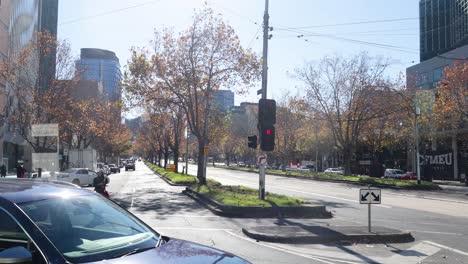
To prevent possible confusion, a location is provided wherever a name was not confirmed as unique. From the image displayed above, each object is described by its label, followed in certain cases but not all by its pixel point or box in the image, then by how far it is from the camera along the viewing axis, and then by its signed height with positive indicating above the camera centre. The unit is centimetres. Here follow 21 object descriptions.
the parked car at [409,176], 5316 -144
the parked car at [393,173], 5559 -128
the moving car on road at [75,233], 350 -62
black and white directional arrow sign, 1205 -84
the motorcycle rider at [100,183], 1572 -80
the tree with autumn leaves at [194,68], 3097 +601
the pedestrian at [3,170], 4138 -113
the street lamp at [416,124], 3834 +317
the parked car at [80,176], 3538 -133
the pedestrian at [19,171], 3274 -94
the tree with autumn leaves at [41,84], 3550 +557
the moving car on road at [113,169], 7081 -152
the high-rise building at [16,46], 3688 +1250
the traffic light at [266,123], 1891 +150
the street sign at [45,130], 2784 +164
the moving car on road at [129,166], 8212 -121
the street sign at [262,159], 1891 +5
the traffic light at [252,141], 2020 +81
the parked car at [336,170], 6625 -117
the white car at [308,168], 8488 -118
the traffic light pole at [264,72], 1902 +375
